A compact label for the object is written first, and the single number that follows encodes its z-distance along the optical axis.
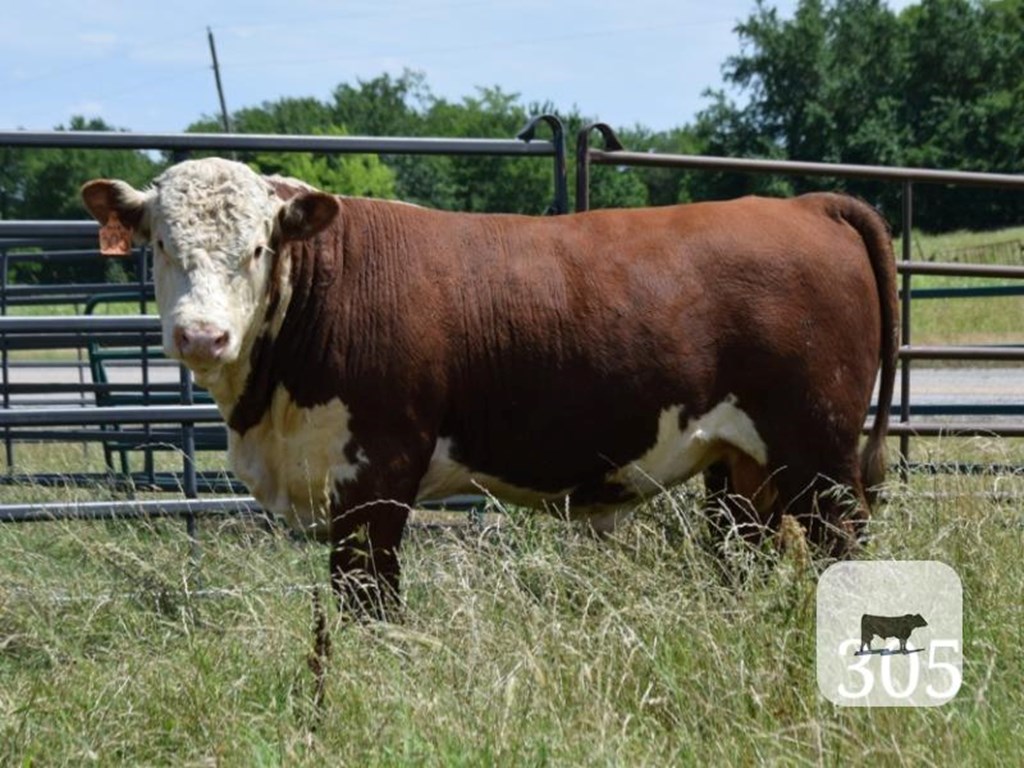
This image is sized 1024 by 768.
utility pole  54.36
